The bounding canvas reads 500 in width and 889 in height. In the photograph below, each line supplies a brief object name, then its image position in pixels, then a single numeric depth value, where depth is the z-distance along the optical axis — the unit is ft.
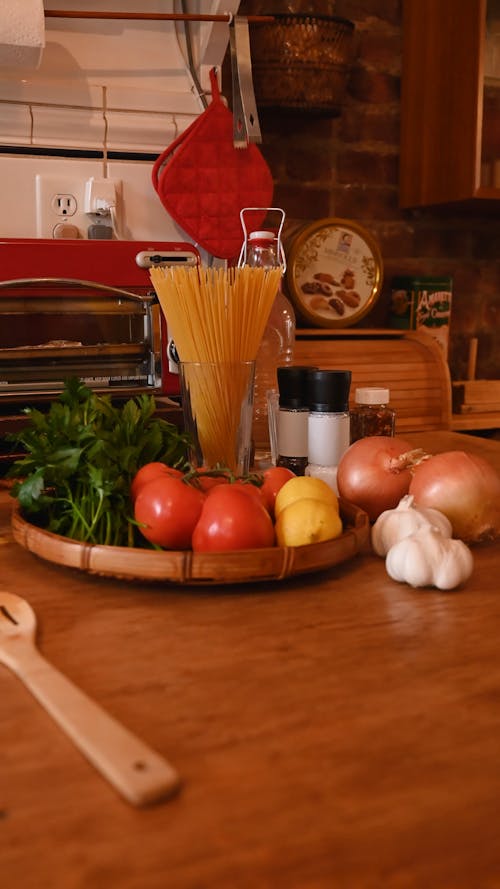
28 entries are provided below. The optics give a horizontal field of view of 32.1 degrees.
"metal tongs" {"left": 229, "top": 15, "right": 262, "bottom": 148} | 5.50
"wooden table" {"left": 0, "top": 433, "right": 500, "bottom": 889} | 1.24
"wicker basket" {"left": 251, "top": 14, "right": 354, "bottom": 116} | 6.64
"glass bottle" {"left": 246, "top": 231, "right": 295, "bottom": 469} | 4.47
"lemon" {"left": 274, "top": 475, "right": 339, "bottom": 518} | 2.64
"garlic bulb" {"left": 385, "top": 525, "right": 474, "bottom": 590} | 2.38
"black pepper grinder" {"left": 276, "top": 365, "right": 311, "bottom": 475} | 3.47
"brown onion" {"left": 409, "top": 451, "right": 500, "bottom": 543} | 2.77
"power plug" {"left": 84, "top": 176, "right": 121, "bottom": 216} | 5.87
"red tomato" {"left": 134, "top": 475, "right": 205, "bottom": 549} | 2.47
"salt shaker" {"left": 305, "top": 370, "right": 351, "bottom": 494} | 3.22
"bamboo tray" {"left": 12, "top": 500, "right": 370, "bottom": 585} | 2.28
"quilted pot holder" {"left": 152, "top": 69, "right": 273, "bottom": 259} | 6.00
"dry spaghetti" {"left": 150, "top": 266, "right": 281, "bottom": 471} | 3.29
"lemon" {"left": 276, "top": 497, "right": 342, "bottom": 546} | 2.48
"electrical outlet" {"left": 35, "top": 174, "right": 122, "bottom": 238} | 5.86
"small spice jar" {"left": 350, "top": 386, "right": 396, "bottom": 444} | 3.73
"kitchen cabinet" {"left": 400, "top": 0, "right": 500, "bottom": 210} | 6.89
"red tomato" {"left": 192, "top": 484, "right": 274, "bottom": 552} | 2.39
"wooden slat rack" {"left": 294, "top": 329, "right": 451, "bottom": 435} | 6.89
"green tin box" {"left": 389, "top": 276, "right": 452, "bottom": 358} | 7.77
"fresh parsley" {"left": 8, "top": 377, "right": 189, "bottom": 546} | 2.60
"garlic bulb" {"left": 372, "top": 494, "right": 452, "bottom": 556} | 2.56
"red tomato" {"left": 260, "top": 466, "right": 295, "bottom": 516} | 2.80
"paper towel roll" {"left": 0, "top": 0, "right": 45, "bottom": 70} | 5.12
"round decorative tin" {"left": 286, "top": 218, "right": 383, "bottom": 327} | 7.27
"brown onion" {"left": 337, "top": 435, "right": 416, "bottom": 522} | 2.96
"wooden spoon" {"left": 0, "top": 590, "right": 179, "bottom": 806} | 1.38
